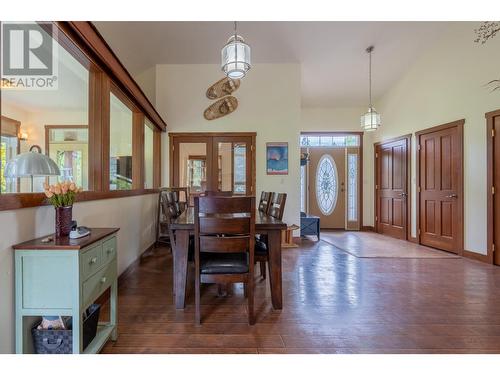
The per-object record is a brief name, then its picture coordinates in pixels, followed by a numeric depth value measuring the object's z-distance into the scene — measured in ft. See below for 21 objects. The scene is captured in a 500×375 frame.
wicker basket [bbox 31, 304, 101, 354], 4.71
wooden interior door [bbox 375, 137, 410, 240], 18.02
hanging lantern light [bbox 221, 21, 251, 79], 8.95
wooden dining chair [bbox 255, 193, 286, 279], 7.92
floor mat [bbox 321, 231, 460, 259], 13.73
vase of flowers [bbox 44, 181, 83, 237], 4.99
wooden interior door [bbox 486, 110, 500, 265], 11.90
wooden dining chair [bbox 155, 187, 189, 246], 13.85
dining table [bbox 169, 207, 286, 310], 7.23
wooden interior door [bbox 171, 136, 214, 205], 16.78
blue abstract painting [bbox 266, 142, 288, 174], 16.47
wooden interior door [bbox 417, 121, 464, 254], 13.87
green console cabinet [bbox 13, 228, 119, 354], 4.35
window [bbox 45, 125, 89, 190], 11.34
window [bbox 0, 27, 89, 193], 8.45
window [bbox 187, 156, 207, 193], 16.99
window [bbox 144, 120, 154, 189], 15.37
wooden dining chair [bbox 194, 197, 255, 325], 6.18
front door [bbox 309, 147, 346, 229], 22.15
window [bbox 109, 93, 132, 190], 12.23
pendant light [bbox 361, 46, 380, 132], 15.35
